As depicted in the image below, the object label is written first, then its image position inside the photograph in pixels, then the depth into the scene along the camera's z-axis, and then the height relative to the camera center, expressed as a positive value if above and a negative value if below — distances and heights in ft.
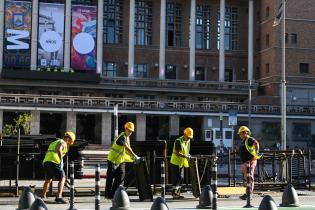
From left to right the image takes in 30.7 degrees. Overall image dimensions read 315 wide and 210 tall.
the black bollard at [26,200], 42.14 -5.91
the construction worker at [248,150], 54.85 -2.69
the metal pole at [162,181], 47.73 -4.99
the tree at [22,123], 169.16 -1.25
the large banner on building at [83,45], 228.84 +30.05
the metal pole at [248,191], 47.43 -5.72
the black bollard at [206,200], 46.78 -6.40
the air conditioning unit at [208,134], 167.99 -3.64
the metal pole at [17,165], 55.47 -4.51
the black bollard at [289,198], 48.19 -6.35
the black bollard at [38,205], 35.76 -5.35
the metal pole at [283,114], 85.06 +1.23
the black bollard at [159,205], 36.41 -5.34
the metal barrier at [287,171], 65.36 -5.61
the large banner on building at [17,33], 224.33 +33.96
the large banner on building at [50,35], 225.56 +33.64
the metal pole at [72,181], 40.54 -4.31
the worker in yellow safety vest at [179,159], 54.19 -3.59
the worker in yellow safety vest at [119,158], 50.70 -3.36
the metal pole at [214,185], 38.58 -4.48
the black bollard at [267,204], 37.27 -5.34
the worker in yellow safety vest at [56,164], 50.37 -3.90
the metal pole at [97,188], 37.63 -4.50
